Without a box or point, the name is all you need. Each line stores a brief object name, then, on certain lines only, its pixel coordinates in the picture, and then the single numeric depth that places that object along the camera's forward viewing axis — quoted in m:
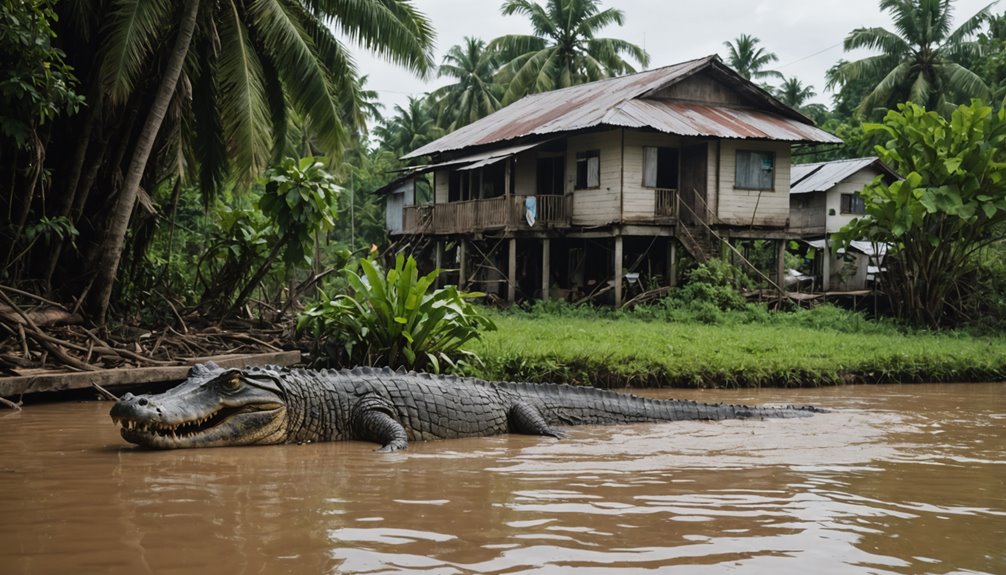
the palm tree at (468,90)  40.00
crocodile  6.32
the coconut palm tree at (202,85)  10.66
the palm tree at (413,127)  43.92
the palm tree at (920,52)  32.72
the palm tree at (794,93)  43.78
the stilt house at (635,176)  22.09
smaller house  27.44
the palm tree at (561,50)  35.25
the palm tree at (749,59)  42.97
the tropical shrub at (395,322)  9.90
